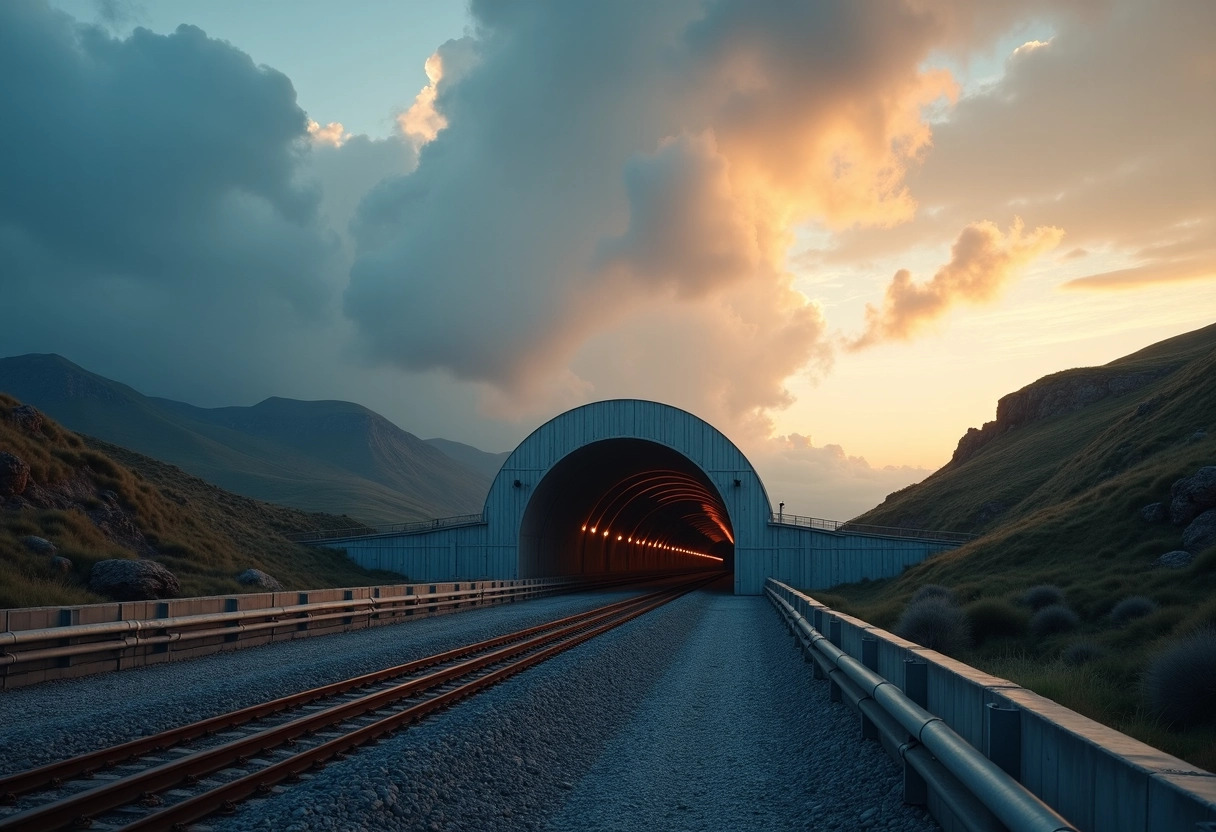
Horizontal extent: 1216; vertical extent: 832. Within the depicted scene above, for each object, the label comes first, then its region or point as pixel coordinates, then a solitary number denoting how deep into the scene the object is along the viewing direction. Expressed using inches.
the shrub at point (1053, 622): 756.6
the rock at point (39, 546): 932.6
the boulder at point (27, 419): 1256.2
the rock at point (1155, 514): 1112.8
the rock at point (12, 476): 1064.2
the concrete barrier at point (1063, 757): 122.0
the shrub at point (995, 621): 768.9
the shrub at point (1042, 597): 842.2
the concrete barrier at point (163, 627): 488.7
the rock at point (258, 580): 1210.3
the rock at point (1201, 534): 952.4
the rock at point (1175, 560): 910.0
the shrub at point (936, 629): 689.6
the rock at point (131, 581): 883.4
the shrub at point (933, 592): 992.1
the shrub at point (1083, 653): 612.6
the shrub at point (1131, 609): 730.8
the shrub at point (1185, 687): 392.8
